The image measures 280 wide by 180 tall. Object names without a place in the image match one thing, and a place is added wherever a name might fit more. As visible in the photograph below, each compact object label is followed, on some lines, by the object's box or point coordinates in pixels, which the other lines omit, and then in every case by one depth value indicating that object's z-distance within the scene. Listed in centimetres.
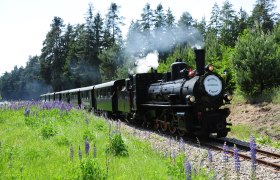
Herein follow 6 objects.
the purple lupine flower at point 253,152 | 385
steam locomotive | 1083
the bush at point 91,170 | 502
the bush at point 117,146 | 748
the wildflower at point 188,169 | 421
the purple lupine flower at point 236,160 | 376
